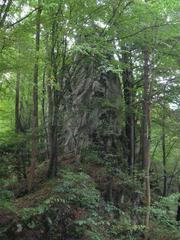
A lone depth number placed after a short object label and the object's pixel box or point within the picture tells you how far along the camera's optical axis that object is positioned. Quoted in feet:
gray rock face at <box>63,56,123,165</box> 37.78
